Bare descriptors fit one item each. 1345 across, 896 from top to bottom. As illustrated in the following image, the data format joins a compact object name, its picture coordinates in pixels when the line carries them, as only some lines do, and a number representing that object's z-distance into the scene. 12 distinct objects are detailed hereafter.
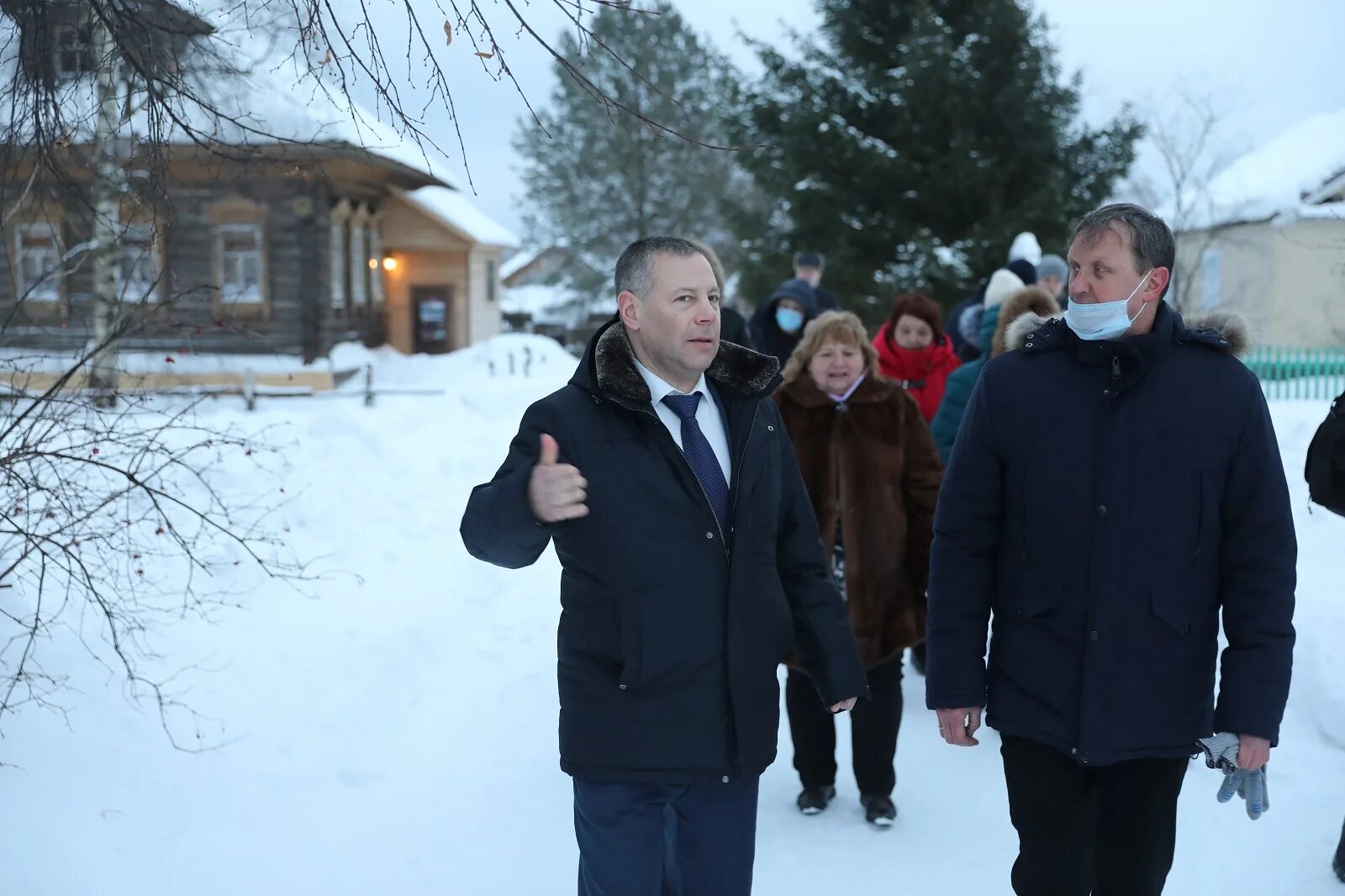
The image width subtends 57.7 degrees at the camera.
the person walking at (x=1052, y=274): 8.67
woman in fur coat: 5.14
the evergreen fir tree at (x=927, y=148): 20.22
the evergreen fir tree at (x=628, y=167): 36.78
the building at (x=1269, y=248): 25.86
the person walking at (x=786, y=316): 8.45
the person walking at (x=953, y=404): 6.11
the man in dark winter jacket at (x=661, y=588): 3.01
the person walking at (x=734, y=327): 8.02
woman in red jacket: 6.85
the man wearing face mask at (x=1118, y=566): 3.06
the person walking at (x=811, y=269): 9.76
